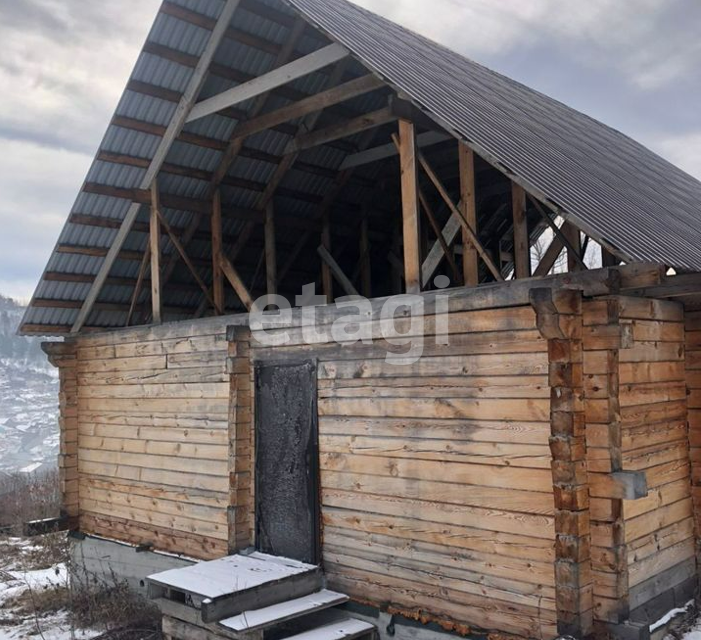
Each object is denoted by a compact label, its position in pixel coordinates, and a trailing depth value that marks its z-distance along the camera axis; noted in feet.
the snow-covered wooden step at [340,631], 22.90
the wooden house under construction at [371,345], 20.52
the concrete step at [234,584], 23.21
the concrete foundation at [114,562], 34.06
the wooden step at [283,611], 22.57
